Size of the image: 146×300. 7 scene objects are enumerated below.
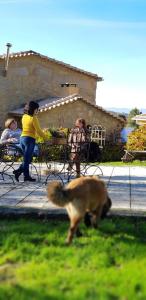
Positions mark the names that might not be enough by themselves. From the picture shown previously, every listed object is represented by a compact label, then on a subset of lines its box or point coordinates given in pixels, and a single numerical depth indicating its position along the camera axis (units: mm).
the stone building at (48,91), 27547
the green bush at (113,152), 23609
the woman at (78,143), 10182
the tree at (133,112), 65375
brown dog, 5184
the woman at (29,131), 9781
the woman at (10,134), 10453
